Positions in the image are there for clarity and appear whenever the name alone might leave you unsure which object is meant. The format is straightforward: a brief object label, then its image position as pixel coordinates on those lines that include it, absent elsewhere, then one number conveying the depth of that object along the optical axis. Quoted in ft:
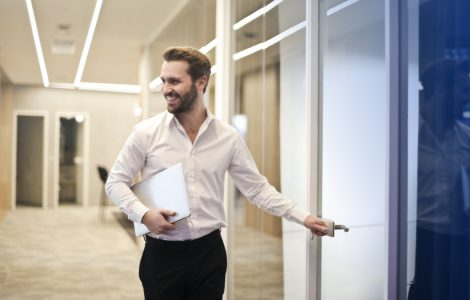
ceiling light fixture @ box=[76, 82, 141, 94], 36.52
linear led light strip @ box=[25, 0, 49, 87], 17.39
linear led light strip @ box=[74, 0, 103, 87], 17.51
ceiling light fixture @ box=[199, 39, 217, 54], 12.60
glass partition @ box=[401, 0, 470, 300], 5.18
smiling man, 6.45
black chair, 32.78
